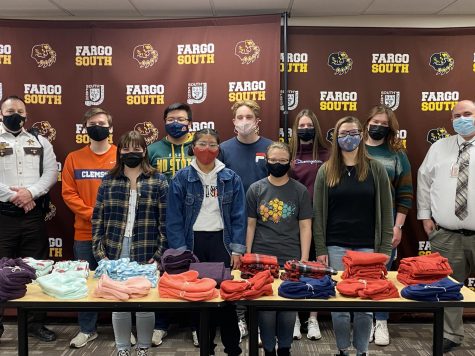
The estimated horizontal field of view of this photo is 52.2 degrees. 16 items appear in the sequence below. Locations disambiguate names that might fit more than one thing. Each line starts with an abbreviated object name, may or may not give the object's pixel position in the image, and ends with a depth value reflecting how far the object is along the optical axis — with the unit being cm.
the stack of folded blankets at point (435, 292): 238
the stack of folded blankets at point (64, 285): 241
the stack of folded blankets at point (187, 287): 235
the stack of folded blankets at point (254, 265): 270
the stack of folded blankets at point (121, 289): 240
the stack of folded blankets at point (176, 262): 260
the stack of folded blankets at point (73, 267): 270
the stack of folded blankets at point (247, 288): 238
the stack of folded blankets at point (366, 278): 242
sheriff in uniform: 371
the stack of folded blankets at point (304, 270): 258
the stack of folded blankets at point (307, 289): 241
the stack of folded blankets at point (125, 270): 259
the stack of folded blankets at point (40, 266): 273
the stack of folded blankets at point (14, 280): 237
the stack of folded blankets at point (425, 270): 250
